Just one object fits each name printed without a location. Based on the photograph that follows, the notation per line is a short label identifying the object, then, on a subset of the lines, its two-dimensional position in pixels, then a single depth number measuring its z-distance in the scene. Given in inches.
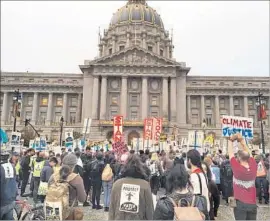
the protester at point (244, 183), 223.9
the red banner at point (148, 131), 1140.3
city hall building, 2316.7
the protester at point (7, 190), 214.1
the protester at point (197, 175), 208.7
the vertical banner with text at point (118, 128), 1073.9
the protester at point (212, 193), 299.5
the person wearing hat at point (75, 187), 206.3
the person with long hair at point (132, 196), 171.6
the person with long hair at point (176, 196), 149.2
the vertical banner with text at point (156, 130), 1139.3
